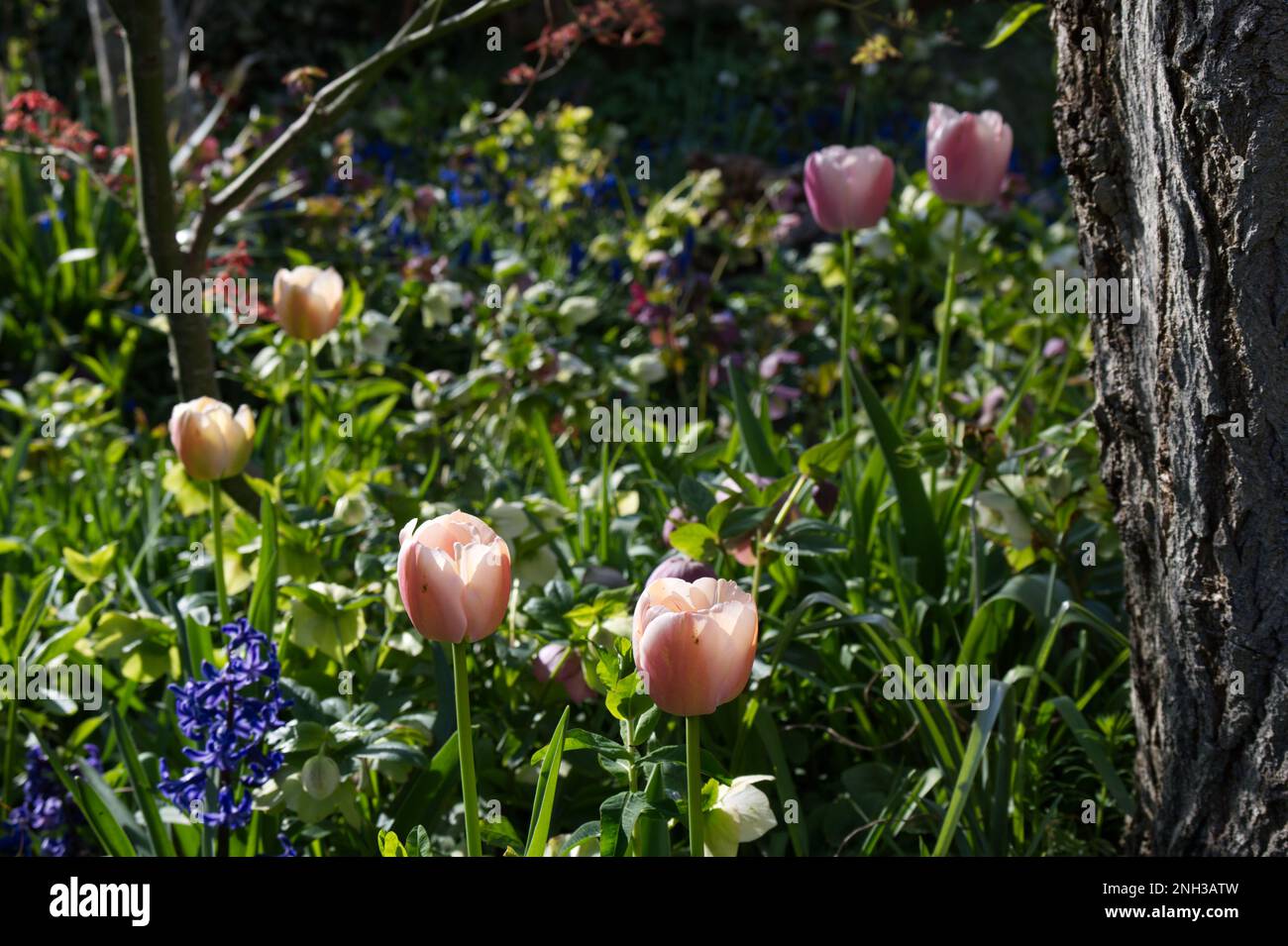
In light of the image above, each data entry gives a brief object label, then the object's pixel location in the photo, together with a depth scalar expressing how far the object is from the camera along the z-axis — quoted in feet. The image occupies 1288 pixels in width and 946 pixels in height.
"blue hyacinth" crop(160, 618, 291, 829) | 5.97
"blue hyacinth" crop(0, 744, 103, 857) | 6.41
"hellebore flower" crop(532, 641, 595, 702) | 6.25
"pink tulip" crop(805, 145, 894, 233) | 7.01
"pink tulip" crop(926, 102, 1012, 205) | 7.01
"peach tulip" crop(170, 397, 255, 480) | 6.30
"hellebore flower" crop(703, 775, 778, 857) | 5.55
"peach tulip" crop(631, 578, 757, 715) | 5.29
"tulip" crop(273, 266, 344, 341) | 6.85
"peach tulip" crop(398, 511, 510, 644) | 5.40
